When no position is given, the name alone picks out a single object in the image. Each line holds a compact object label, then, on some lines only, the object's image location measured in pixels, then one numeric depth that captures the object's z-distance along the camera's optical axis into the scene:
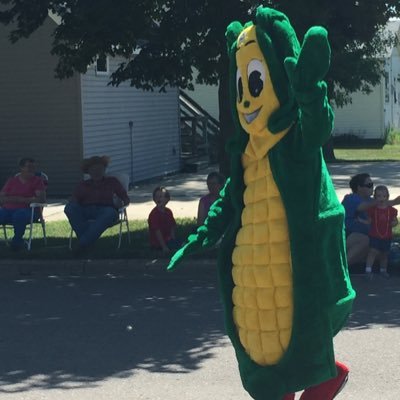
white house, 41.75
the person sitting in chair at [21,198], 12.62
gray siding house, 19.48
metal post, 22.16
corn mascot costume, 4.34
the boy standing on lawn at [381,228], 10.62
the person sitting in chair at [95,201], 12.14
